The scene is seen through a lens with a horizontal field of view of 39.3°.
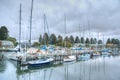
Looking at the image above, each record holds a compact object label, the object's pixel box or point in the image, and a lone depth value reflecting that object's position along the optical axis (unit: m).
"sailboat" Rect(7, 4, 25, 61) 34.28
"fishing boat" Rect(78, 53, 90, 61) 50.84
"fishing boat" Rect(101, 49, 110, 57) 72.49
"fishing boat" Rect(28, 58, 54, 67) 30.86
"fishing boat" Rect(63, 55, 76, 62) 42.81
